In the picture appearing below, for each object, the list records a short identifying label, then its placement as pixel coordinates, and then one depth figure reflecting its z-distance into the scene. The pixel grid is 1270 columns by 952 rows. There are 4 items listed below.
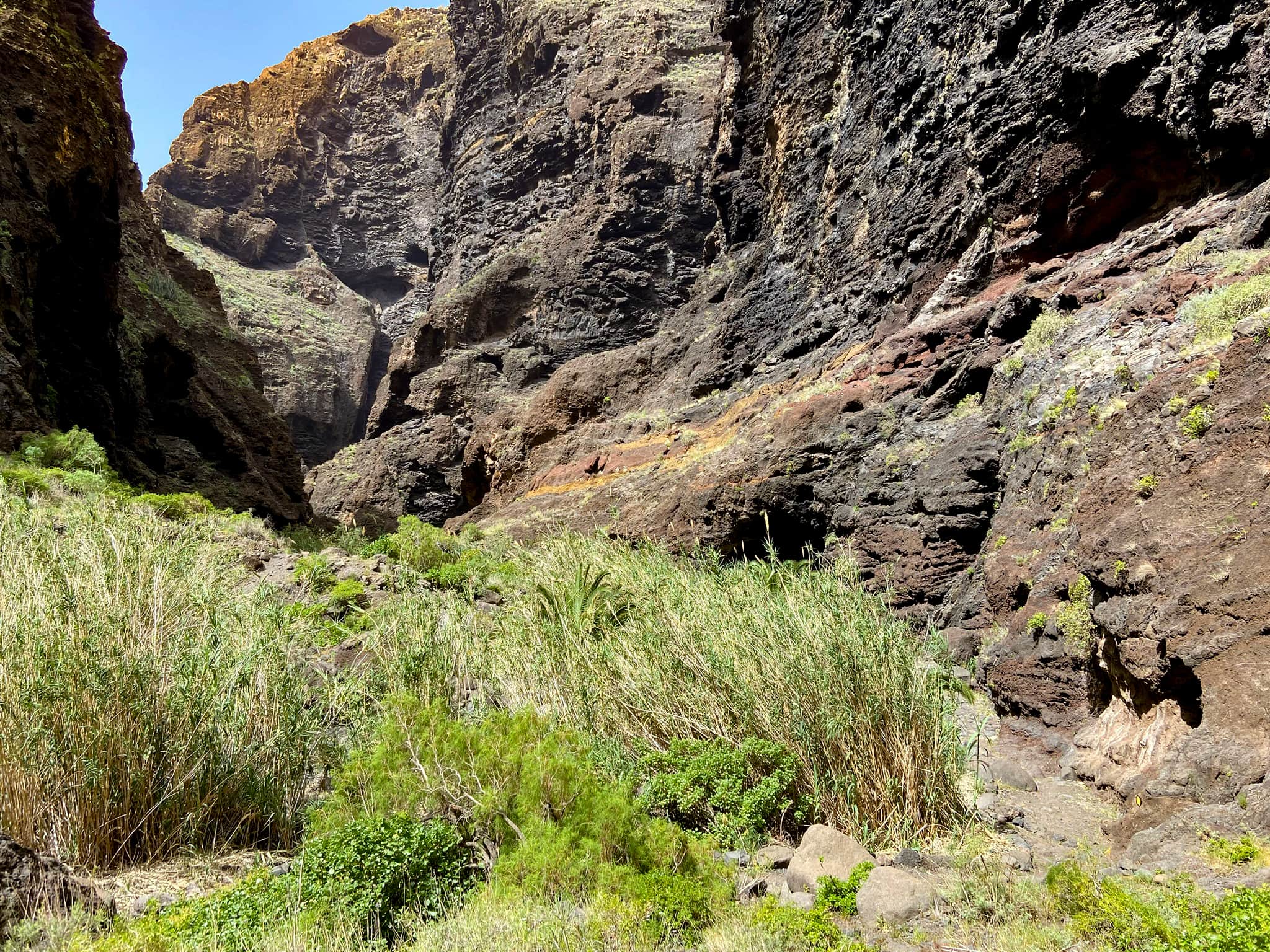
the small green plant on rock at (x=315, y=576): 10.20
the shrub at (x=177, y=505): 12.39
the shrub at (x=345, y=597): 9.63
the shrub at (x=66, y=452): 12.10
